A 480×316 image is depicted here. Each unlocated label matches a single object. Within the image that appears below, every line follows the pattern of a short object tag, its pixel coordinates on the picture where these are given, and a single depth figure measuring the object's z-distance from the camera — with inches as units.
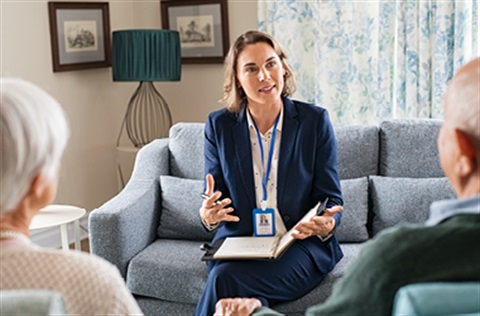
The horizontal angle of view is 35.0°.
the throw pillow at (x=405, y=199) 131.3
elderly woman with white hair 54.3
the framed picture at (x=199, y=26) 201.6
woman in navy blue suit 117.6
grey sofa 127.7
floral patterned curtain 163.5
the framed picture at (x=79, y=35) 190.1
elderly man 56.1
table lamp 191.6
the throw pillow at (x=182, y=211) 139.7
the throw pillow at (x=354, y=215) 132.9
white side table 139.9
